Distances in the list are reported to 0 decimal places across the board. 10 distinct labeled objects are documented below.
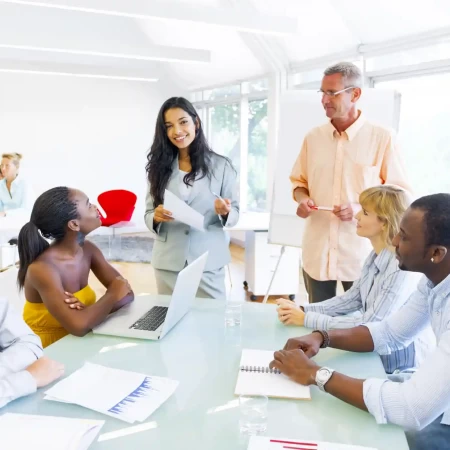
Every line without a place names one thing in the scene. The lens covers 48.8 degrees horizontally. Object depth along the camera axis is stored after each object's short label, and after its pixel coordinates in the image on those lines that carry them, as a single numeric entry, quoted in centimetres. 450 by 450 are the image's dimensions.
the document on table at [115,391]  116
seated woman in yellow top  167
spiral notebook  124
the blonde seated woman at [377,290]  173
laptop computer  162
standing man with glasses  230
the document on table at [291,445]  101
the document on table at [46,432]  99
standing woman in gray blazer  224
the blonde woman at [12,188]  544
